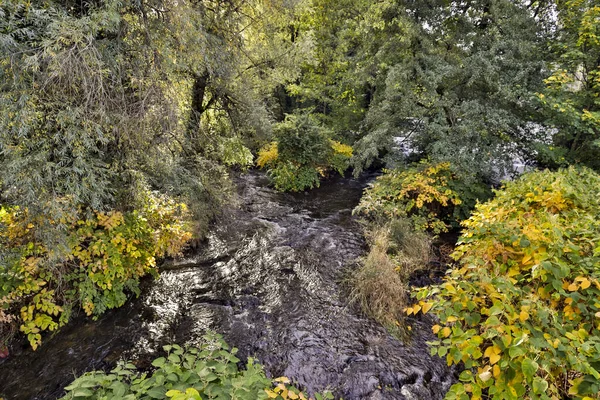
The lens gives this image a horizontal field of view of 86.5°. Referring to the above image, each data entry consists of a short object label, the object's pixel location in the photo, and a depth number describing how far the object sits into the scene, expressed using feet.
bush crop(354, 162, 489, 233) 24.77
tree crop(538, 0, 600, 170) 20.48
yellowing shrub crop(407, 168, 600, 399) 5.70
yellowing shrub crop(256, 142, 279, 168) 39.22
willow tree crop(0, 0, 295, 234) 10.05
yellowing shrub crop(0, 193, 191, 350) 12.57
